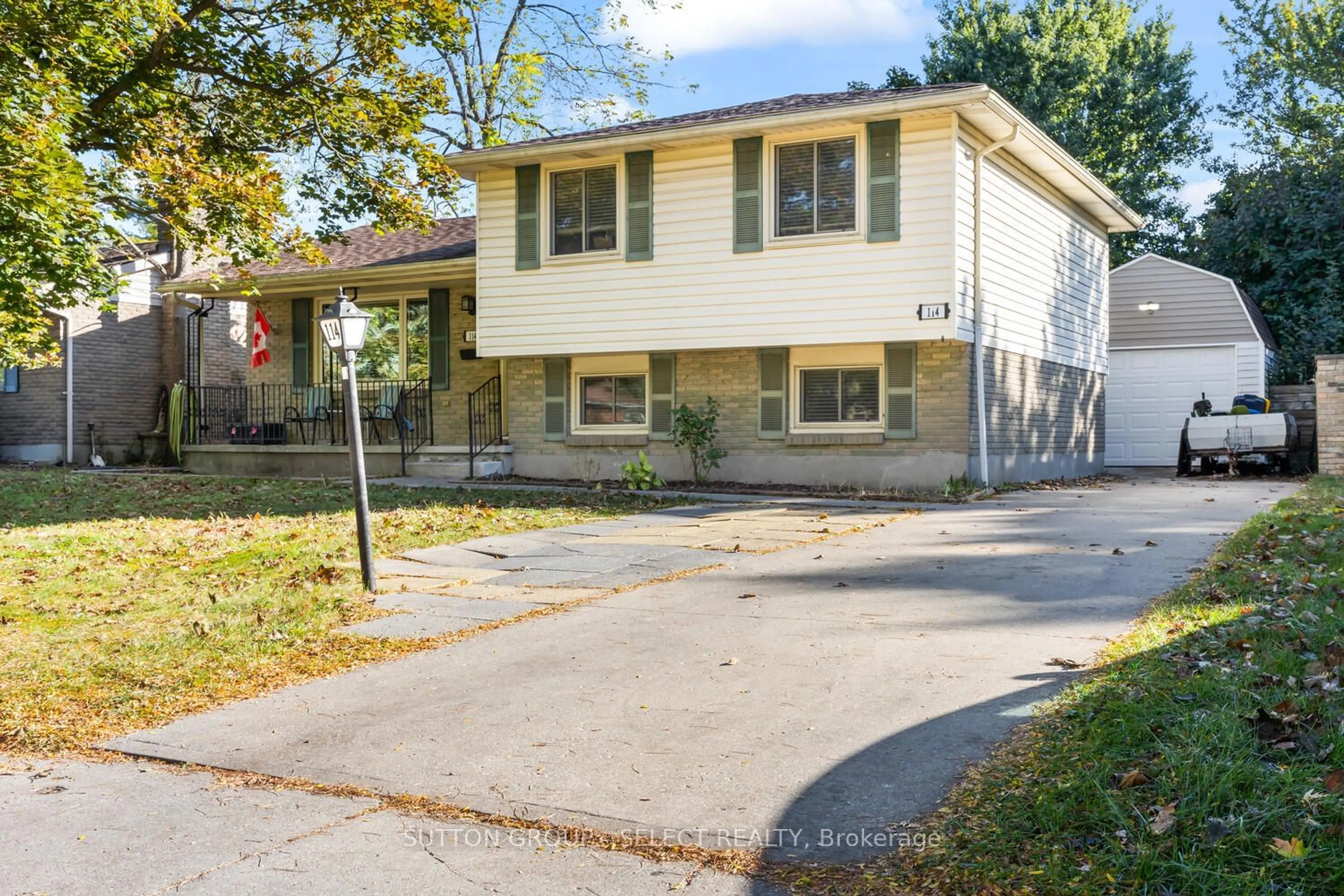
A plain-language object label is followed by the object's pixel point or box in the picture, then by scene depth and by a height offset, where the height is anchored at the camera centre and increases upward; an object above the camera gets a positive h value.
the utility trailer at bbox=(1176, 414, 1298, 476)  18.25 -0.10
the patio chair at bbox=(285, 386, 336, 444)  19.31 +0.34
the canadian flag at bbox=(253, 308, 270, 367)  20.36 +1.61
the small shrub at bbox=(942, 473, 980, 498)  14.00 -0.70
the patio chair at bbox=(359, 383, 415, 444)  18.94 +0.35
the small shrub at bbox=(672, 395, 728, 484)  15.27 -0.06
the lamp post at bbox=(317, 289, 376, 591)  7.82 +0.44
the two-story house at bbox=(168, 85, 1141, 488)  14.40 +1.99
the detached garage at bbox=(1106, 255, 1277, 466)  21.67 +1.59
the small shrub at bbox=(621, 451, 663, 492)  15.07 -0.61
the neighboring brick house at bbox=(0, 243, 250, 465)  23.86 +1.07
